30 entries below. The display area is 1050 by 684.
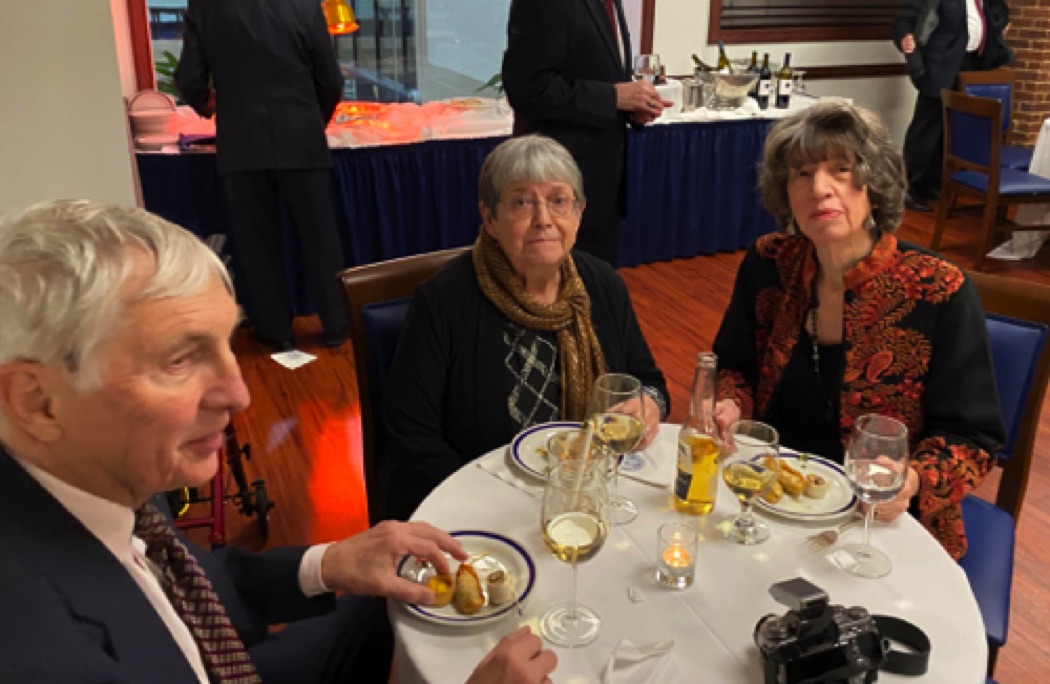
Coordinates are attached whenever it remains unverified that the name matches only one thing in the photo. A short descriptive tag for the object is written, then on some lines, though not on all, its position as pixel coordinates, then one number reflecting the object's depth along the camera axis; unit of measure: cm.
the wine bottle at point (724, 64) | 494
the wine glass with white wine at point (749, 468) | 131
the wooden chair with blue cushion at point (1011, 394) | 171
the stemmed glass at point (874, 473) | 125
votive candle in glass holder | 121
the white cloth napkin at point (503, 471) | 146
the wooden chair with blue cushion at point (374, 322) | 189
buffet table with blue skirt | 368
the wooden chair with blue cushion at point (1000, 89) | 515
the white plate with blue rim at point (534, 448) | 148
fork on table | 131
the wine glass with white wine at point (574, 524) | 111
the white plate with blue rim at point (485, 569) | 113
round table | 108
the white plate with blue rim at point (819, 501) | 136
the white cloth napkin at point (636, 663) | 105
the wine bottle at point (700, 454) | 136
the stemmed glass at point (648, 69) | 473
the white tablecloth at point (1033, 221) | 478
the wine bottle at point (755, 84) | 500
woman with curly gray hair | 162
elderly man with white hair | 81
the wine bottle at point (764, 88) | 486
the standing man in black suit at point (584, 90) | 295
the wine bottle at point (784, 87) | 486
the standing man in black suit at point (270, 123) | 325
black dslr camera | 100
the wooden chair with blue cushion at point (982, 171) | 455
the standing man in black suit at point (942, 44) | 564
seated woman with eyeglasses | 175
